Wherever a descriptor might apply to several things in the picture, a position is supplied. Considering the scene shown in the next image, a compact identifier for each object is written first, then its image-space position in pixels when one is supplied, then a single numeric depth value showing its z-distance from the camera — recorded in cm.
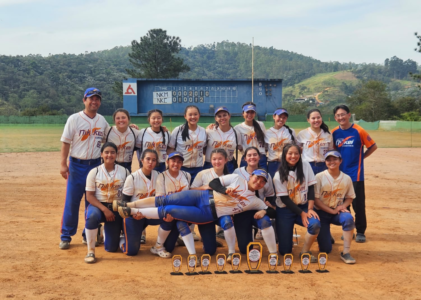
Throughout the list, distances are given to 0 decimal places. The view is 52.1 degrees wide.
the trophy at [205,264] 479
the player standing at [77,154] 583
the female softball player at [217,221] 524
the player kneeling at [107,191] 552
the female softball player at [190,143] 620
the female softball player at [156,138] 612
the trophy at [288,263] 488
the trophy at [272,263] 490
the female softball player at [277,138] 627
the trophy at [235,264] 488
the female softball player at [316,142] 620
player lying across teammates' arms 530
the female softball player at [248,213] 553
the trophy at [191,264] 477
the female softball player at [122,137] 602
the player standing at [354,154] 634
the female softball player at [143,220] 542
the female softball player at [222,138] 628
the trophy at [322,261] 490
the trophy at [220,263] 480
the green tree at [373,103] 4738
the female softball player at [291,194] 543
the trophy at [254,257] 489
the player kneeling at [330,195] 559
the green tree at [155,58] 5859
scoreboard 3588
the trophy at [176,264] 478
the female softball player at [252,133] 634
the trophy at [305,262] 490
